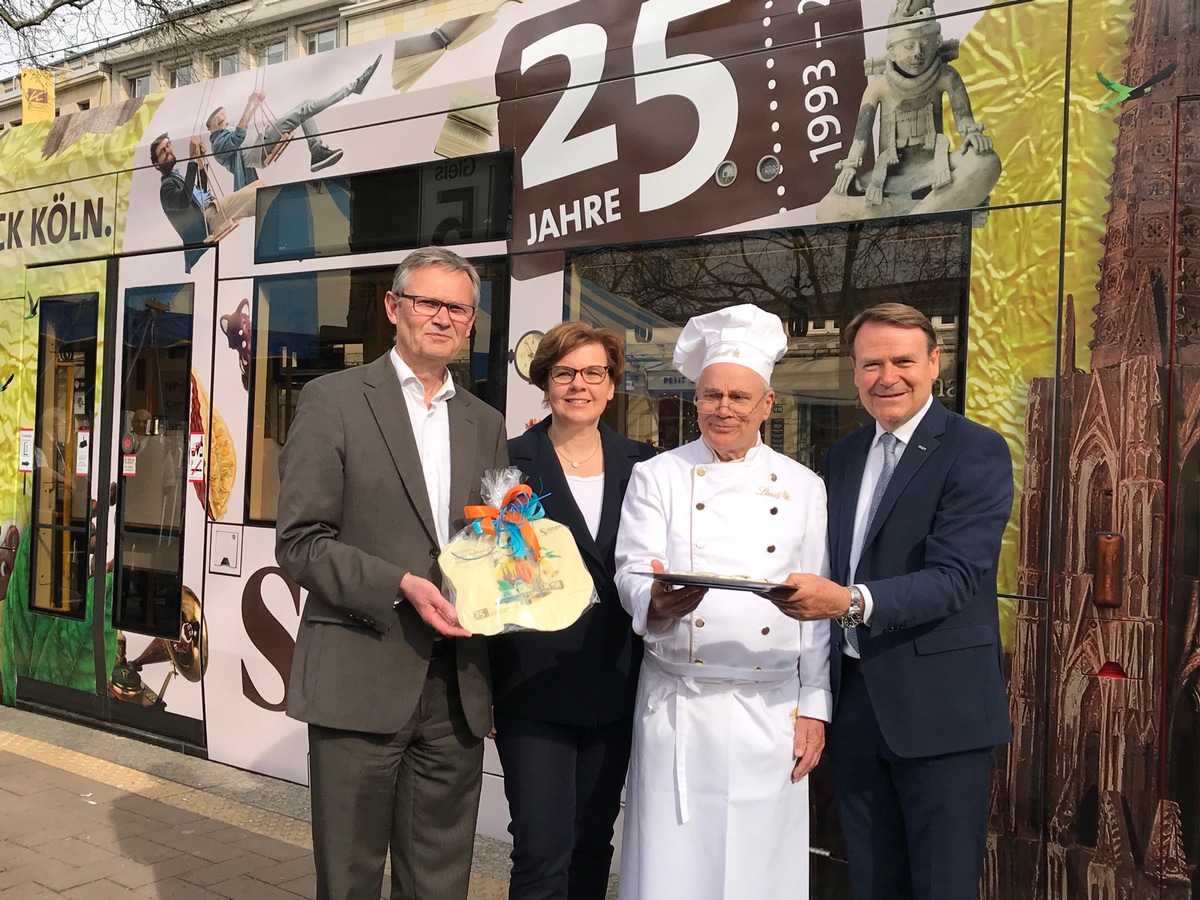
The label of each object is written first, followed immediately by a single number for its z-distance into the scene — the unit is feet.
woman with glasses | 9.09
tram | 9.73
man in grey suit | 8.28
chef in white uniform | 8.16
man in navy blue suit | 7.91
